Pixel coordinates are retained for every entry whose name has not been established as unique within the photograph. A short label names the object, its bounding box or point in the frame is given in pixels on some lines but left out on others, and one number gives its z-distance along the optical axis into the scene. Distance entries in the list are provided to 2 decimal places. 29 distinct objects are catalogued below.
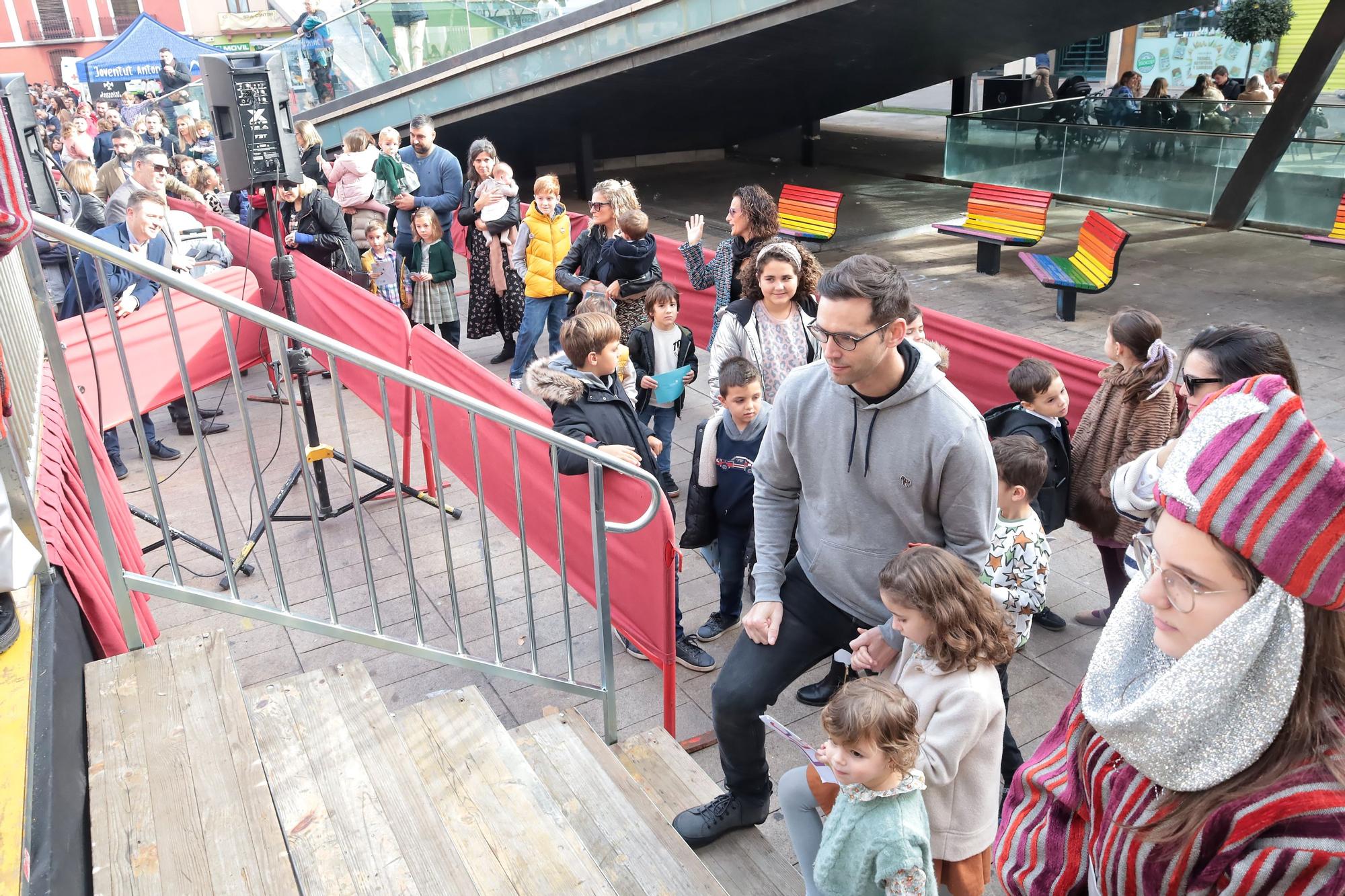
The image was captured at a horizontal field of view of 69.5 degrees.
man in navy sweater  9.01
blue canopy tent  20.22
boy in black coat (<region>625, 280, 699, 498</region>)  5.66
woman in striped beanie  1.26
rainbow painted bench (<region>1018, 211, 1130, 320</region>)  9.00
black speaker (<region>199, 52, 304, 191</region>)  5.89
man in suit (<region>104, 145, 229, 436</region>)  7.06
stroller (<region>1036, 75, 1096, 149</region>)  13.42
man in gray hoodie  2.81
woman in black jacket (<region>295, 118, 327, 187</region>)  10.66
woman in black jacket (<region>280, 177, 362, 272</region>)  8.29
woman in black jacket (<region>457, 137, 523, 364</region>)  8.27
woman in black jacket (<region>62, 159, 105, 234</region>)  8.35
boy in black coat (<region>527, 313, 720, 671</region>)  4.20
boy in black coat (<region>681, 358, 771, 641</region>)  4.34
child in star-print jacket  3.85
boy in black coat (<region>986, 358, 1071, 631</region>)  4.25
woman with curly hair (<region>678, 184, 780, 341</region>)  5.89
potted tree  16.61
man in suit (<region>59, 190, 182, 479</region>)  6.46
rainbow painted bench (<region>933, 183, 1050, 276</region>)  10.70
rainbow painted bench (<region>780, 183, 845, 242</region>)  11.89
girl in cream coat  2.55
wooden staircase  2.46
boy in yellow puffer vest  7.45
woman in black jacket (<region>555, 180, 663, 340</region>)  6.59
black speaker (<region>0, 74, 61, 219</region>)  4.32
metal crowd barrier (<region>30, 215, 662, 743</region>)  2.89
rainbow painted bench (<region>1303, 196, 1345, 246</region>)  9.73
